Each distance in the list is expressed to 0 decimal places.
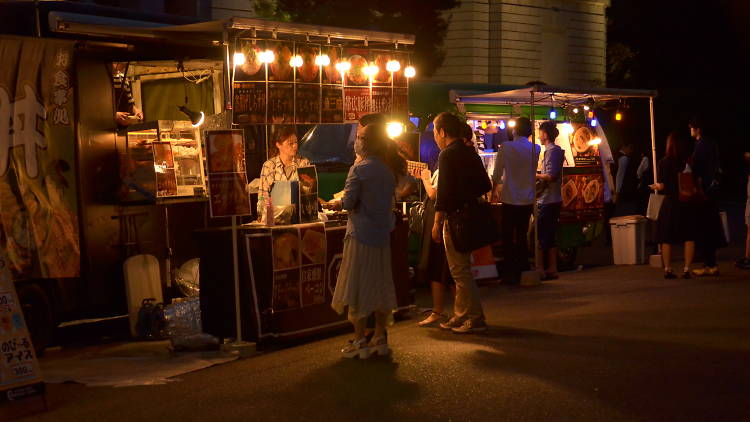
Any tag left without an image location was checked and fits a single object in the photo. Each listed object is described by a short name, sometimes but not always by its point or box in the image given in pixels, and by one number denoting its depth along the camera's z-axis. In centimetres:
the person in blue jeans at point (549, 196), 1365
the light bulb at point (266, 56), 956
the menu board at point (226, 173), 871
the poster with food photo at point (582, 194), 1491
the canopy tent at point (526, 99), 1488
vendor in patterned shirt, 1042
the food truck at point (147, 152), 898
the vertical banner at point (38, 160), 884
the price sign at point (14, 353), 682
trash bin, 1531
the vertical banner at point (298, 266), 920
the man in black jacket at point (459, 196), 945
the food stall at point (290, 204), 916
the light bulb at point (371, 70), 1081
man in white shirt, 1322
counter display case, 1028
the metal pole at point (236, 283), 888
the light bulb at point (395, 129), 1144
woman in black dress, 1305
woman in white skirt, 843
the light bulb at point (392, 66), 1101
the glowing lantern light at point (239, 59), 933
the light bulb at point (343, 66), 1055
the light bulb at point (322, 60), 1028
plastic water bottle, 933
